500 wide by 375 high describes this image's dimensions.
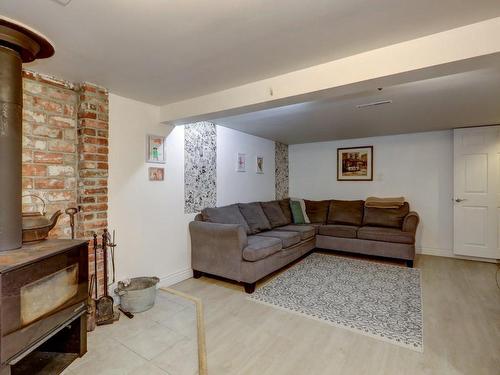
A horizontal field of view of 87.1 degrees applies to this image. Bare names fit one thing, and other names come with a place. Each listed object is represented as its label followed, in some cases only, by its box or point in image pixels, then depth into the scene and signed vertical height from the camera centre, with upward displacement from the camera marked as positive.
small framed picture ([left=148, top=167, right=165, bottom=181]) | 2.96 +0.15
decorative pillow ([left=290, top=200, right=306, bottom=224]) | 4.96 -0.52
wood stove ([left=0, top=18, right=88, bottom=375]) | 1.31 -0.44
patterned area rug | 2.21 -1.18
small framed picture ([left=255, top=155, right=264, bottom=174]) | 4.84 +0.42
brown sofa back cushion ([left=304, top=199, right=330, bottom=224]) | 5.07 -0.49
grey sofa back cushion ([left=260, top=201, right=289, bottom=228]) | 4.45 -0.48
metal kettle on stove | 1.67 -0.25
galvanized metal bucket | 2.44 -1.02
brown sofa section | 3.01 -0.70
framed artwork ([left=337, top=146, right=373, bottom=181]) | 5.07 +0.44
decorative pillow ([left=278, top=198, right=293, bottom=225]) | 4.91 -0.45
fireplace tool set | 2.26 -0.99
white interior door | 3.96 -0.09
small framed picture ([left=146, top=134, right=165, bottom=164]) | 2.93 +0.43
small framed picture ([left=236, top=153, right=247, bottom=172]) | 4.36 +0.40
